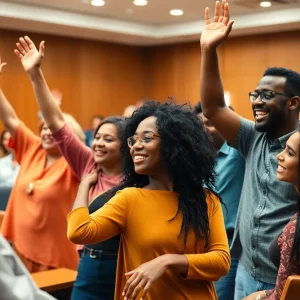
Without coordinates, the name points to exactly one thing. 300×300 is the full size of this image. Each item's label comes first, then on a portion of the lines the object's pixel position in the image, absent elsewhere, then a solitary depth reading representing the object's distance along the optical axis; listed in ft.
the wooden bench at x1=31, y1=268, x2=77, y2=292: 12.13
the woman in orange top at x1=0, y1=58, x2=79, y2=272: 12.39
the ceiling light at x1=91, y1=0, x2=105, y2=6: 31.24
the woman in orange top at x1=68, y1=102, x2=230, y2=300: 7.23
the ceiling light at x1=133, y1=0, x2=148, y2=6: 31.09
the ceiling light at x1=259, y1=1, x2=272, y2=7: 30.81
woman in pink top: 9.52
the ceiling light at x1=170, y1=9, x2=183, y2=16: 33.14
